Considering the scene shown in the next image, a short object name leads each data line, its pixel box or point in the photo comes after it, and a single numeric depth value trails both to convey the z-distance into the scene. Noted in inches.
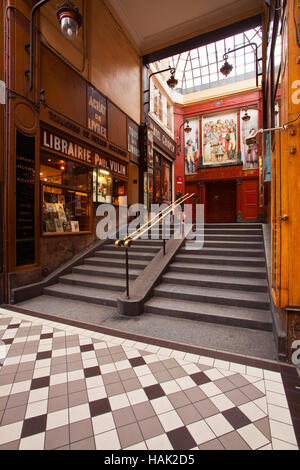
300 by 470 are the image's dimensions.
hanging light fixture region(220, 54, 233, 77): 282.6
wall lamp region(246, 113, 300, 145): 88.3
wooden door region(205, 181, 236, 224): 469.4
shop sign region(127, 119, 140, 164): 320.5
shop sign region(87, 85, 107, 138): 245.4
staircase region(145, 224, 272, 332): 128.0
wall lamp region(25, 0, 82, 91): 140.4
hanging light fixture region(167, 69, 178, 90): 308.6
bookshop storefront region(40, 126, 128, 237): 200.1
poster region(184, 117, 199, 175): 487.5
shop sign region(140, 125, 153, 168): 345.1
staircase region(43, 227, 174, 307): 169.0
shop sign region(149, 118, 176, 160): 397.1
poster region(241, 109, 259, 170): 434.6
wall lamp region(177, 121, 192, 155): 475.5
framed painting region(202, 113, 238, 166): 457.7
